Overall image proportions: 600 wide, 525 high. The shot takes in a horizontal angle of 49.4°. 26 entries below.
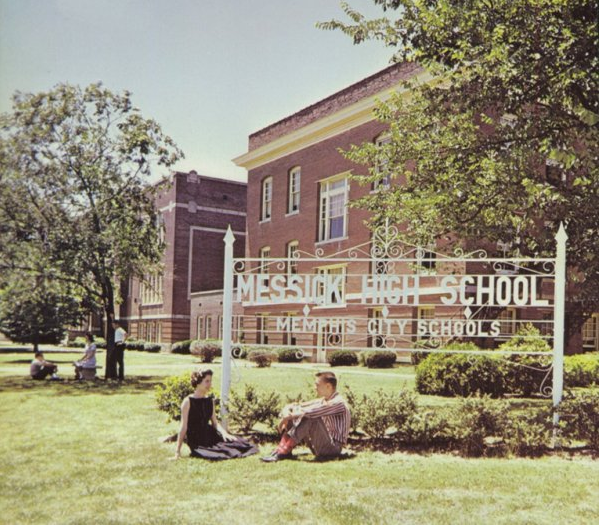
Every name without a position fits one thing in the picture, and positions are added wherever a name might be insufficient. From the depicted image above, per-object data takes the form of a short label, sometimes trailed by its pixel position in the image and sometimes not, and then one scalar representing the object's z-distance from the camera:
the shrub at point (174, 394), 9.02
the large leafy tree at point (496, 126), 7.34
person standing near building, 16.28
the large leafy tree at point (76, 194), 12.94
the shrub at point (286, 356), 23.44
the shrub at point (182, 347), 30.64
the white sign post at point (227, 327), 7.88
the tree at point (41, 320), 25.02
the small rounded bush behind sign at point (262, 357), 21.05
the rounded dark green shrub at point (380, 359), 19.91
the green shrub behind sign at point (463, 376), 12.64
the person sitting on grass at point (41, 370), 16.34
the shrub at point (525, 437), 7.20
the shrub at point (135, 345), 31.75
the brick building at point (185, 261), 34.16
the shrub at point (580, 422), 7.30
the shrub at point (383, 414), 7.75
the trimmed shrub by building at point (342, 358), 21.39
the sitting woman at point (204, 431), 7.13
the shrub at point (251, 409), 8.10
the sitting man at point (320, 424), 7.05
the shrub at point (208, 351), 23.22
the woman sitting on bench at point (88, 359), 16.25
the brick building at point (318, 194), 22.88
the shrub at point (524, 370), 12.55
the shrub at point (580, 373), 14.66
